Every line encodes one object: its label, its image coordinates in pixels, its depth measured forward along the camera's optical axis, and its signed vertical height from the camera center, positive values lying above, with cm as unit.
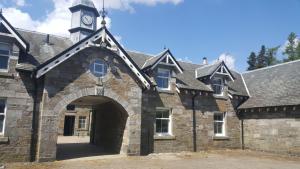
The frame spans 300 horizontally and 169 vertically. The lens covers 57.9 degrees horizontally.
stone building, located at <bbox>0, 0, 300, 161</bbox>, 1455 +120
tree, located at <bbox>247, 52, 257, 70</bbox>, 5693 +1202
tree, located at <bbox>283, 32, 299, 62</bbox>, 4821 +1273
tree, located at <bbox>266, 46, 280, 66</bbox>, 5412 +1270
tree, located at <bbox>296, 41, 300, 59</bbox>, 4643 +1160
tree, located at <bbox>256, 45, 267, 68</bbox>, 5524 +1231
